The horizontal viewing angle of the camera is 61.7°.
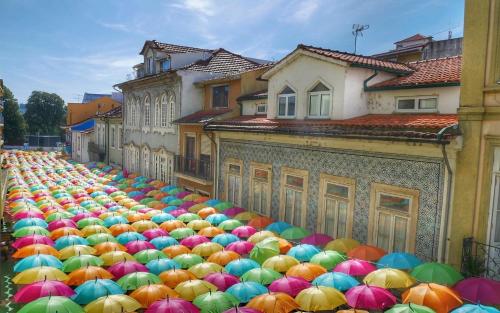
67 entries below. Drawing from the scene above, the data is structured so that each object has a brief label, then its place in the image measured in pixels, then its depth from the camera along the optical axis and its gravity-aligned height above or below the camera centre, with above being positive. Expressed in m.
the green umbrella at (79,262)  11.42 -3.95
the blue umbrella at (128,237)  14.06 -3.95
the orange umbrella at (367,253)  11.20 -3.40
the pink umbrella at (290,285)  9.41 -3.65
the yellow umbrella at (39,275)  10.30 -3.92
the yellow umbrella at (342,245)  12.03 -3.43
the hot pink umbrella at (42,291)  9.17 -3.85
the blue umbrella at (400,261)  10.32 -3.31
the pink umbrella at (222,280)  10.00 -3.80
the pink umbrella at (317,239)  13.03 -3.56
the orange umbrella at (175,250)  12.54 -3.89
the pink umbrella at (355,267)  10.22 -3.47
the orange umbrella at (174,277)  10.30 -3.87
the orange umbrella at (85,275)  10.42 -3.91
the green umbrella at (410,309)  7.47 -3.24
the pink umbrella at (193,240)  13.55 -3.87
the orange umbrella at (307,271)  10.23 -3.60
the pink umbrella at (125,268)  10.91 -3.92
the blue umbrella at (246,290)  9.11 -3.69
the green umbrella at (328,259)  10.94 -3.52
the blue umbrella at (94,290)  9.23 -3.84
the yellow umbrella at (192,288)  9.35 -3.77
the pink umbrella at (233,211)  16.92 -3.58
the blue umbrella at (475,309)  7.27 -3.13
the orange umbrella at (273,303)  8.28 -3.59
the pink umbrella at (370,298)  8.41 -3.47
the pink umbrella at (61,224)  15.61 -3.97
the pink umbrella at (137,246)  13.26 -4.01
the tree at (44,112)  76.00 +0.98
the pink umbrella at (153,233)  14.71 -3.97
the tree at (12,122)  63.72 -0.83
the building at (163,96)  24.84 +1.64
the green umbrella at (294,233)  13.62 -3.55
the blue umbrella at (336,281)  9.39 -3.52
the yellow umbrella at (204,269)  10.81 -3.83
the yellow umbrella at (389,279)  9.25 -3.38
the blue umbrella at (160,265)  11.20 -3.91
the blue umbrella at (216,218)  16.00 -3.68
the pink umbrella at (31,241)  13.45 -3.99
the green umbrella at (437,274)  9.23 -3.25
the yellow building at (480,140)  9.62 -0.23
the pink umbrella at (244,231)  14.40 -3.73
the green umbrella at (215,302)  8.49 -3.70
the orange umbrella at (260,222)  15.14 -3.57
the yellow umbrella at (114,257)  11.96 -3.95
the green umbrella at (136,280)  9.95 -3.85
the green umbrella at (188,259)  11.75 -3.91
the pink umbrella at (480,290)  8.42 -3.28
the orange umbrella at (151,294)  9.04 -3.81
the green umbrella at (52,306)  8.11 -3.69
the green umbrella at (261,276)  10.03 -3.69
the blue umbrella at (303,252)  11.77 -3.60
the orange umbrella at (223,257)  11.77 -3.81
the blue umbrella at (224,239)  13.59 -3.80
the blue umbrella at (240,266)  10.89 -3.77
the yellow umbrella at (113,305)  8.41 -3.77
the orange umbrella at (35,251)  12.41 -3.96
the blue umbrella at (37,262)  11.20 -3.91
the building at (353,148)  10.95 -0.69
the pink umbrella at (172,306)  8.12 -3.63
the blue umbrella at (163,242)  13.59 -3.95
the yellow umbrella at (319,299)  8.50 -3.56
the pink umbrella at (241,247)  12.74 -3.79
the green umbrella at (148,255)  12.05 -3.90
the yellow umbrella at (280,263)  10.99 -3.66
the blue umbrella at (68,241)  13.54 -4.01
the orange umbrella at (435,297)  8.12 -3.32
